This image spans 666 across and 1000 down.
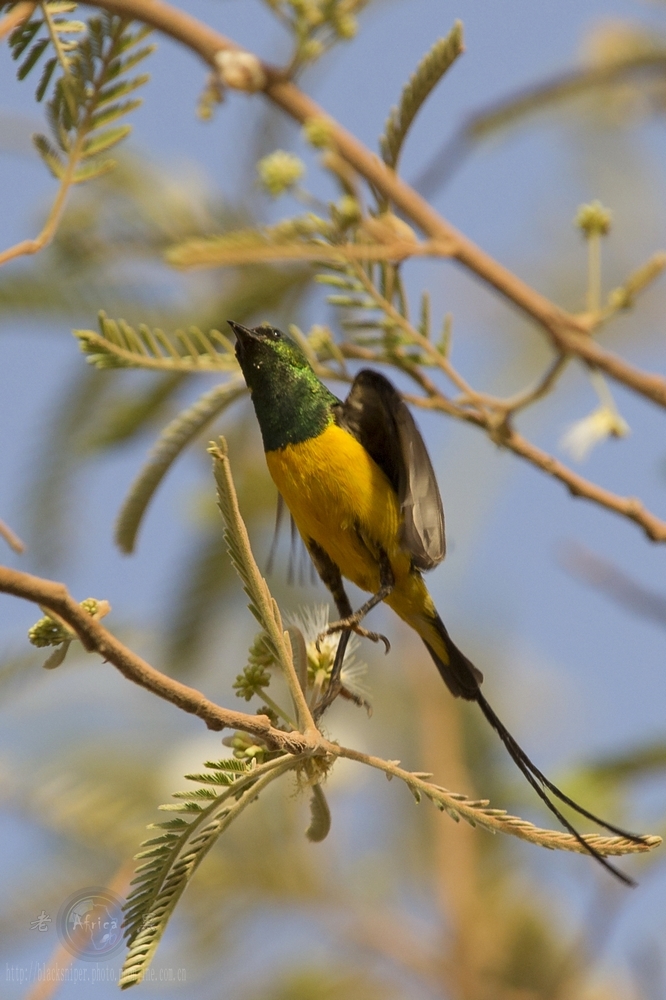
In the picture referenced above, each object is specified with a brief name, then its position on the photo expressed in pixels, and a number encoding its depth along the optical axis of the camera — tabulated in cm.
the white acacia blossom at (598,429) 548
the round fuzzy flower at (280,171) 502
